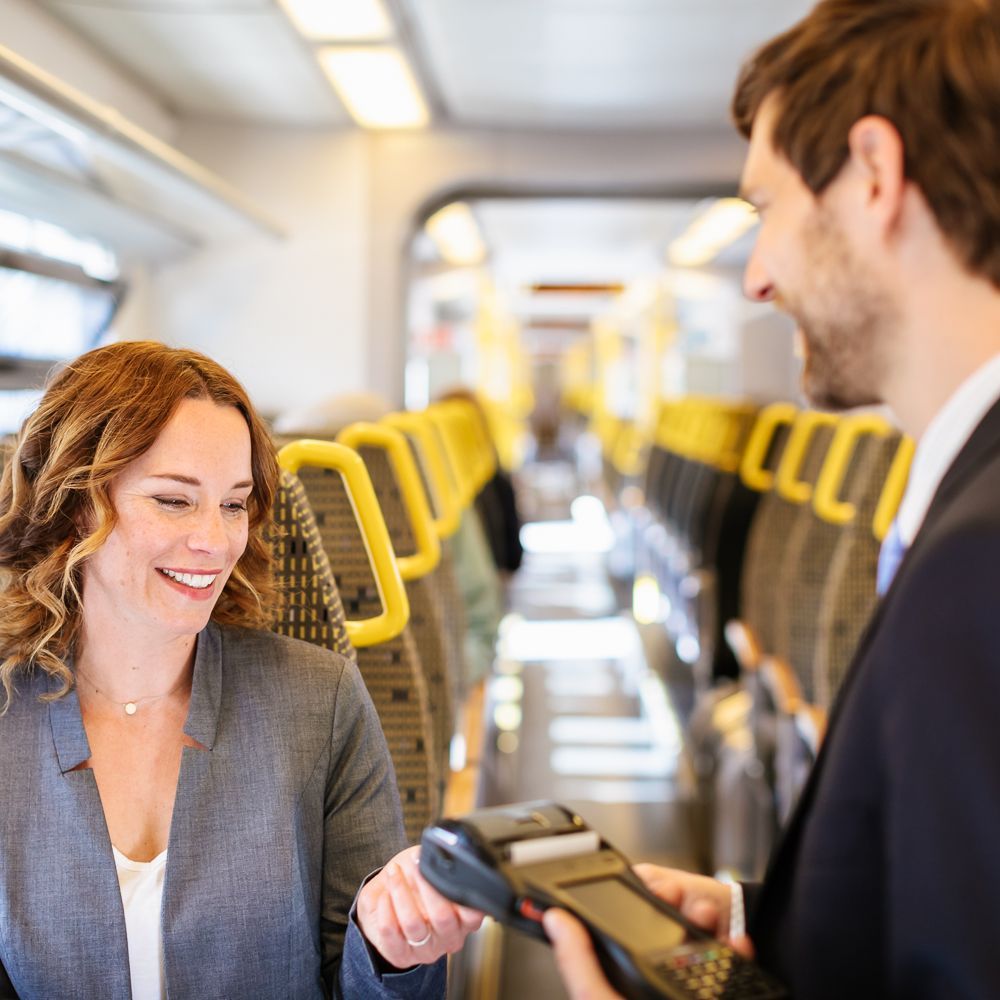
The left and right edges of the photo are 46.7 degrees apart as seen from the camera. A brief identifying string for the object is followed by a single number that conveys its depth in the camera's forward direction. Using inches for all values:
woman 48.3
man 26.3
